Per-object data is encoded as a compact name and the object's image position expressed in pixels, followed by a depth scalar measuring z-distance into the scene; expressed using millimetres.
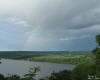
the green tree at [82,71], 25033
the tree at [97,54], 14020
